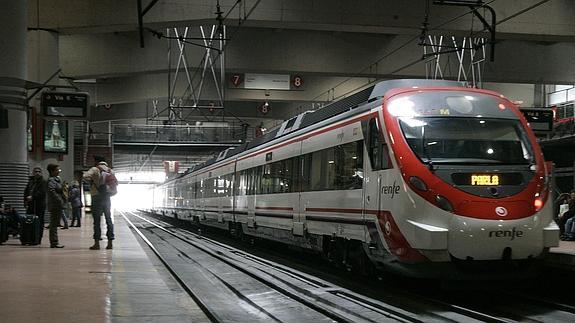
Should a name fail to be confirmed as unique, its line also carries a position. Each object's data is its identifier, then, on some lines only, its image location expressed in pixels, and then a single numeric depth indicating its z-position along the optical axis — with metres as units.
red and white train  8.02
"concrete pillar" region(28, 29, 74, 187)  18.80
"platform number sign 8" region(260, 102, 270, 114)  37.89
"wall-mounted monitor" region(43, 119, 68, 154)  24.23
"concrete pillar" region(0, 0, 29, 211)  13.72
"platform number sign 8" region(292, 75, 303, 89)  30.00
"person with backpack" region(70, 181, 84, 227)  23.52
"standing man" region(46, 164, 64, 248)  13.20
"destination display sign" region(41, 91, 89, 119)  16.83
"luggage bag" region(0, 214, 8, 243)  13.85
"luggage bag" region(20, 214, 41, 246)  13.78
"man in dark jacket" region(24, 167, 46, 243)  14.34
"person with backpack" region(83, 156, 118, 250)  12.96
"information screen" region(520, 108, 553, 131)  16.92
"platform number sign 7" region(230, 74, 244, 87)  29.61
